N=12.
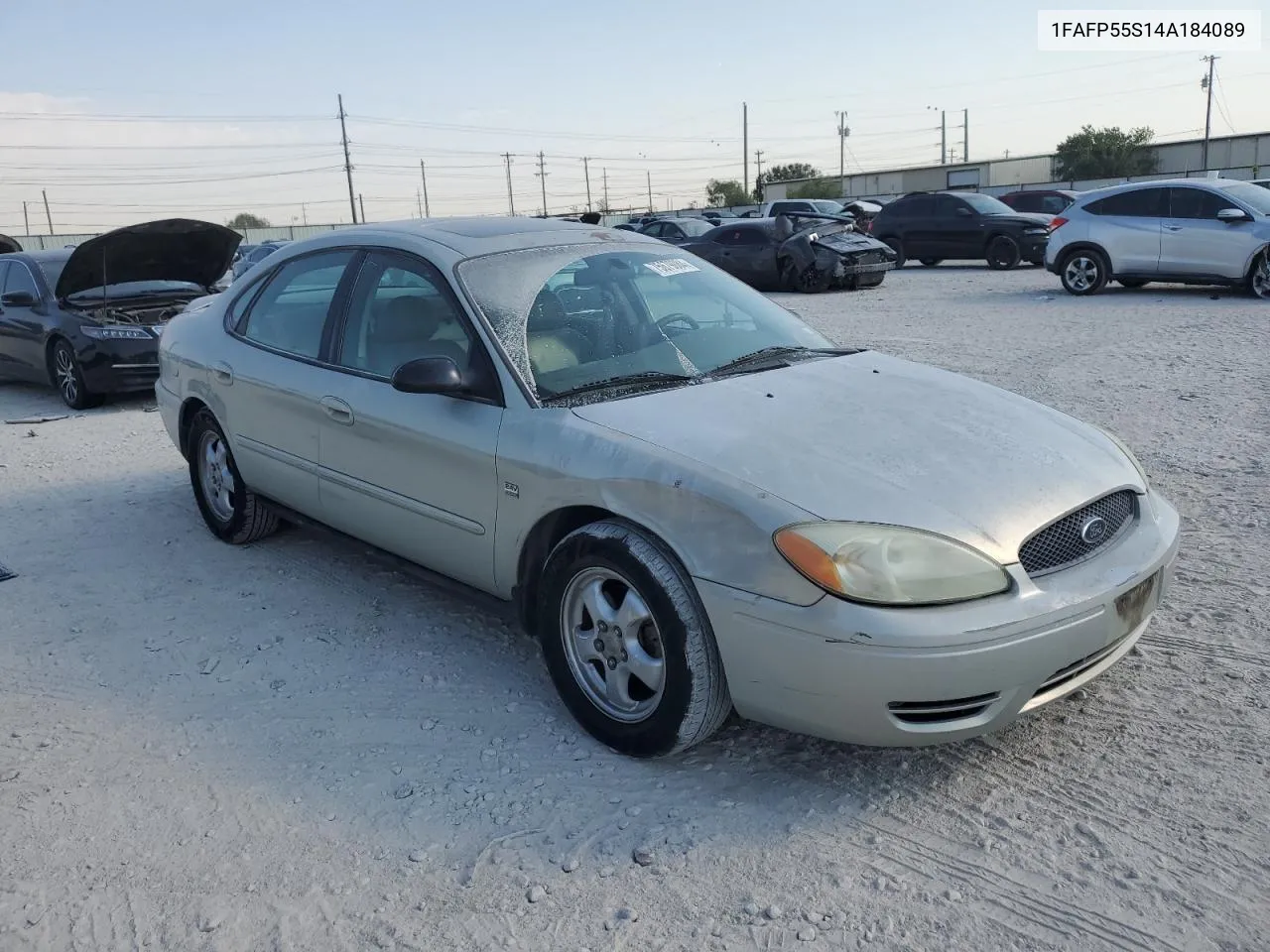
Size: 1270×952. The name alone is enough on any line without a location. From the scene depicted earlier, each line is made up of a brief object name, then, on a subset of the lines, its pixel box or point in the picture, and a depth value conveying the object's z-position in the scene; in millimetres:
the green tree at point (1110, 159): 55969
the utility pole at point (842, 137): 84188
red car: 25750
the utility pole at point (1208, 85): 65881
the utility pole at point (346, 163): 69394
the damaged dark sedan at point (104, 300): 9062
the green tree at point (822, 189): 67125
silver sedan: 2752
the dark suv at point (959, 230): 20234
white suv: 13289
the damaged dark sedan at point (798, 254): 17578
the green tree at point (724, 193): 86750
